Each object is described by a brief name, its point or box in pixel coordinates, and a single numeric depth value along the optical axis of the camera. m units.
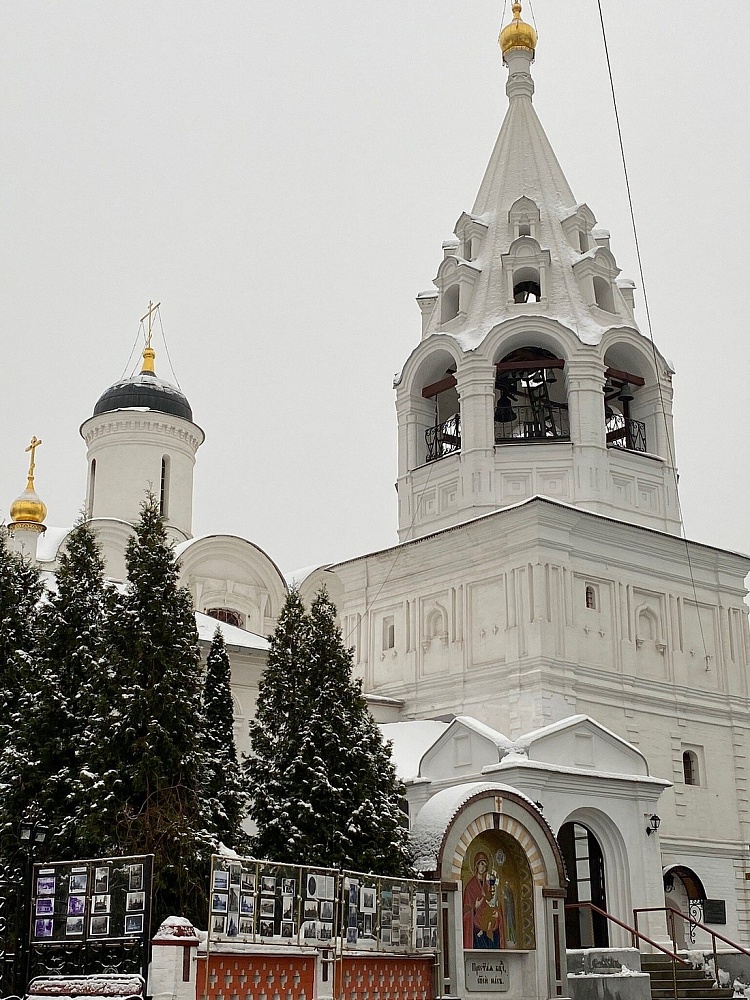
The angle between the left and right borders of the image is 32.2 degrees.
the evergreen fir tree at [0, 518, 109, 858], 12.35
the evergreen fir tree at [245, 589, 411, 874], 14.05
